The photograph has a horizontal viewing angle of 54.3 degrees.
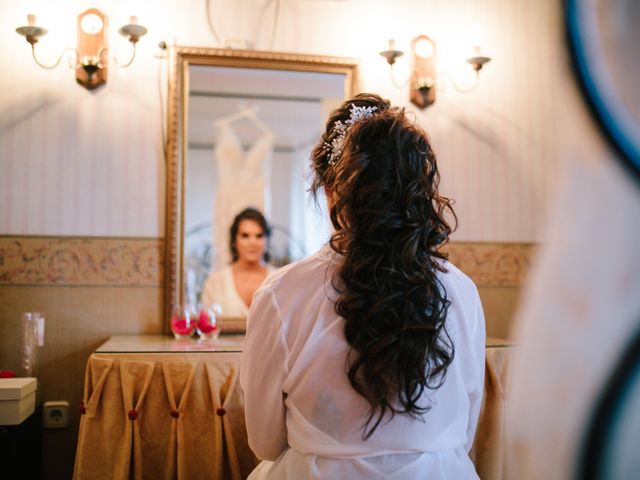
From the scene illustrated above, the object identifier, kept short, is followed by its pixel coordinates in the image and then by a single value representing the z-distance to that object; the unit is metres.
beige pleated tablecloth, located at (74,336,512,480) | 2.06
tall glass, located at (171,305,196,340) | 2.47
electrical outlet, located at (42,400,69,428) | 2.55
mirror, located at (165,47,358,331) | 2.65
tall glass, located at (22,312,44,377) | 2.41
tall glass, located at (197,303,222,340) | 2.48
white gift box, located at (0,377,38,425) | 2.13
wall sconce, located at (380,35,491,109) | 2.89
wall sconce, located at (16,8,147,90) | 2.59
